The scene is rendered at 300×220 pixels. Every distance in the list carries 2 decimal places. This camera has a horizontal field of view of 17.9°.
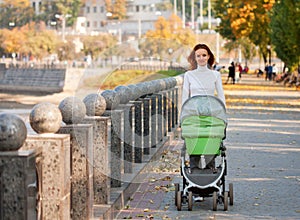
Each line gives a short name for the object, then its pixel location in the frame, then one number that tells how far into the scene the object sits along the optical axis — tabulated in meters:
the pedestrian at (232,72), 65.22
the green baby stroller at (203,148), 10.98
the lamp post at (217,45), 101.62
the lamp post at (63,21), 169.93
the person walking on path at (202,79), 11.52
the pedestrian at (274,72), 73.56
